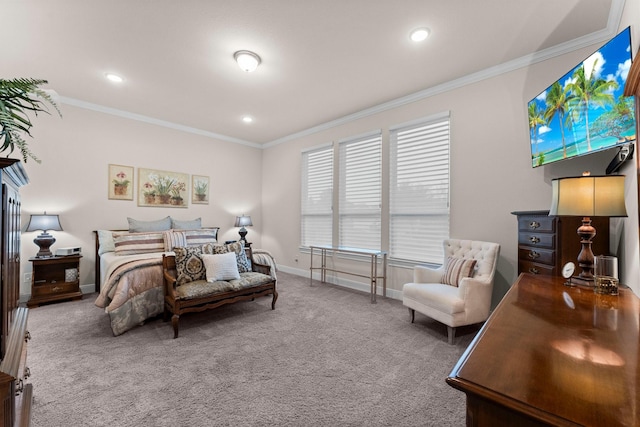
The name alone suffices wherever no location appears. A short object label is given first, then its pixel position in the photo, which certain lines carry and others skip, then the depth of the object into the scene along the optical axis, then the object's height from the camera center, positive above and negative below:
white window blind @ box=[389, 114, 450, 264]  3.69 +0.37
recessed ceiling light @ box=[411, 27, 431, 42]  2.56 +1.72
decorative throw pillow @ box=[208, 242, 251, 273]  3.41 -0.45
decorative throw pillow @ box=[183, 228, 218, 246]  4.55 -0.36
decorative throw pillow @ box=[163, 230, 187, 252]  4.30 -0.39
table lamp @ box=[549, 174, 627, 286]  1.54 +0.11
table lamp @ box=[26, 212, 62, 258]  3.69 -0.21
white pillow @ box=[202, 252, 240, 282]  3.17 -0.60
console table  4.00 -0.72
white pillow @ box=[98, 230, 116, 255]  4.15 -0.44
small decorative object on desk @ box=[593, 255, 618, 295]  1.51 -0.32
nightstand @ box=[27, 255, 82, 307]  3.67 -0.93
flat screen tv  1.75 +0.83
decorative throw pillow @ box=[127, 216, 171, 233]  4.47 -0.19
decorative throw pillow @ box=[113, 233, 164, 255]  3.96 -0.43
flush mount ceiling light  2.93 +1.68
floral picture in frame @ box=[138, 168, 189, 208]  4.86 +0.47
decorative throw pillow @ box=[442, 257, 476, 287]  2.93 -0.56
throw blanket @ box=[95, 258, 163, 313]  2.85 -0.73
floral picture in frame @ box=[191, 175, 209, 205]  5.44 +0.50
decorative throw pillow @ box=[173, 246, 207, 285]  3.10 -0.58
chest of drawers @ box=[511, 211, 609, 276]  2.07 -0.18
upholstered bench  2.87 -0.76
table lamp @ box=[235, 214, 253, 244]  5.62 -0.16
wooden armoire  0.92 -0.47
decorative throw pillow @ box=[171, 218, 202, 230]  4.92 -0.18
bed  2.82 -0.77
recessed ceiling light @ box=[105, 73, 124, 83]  3.41 +1.69
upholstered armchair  2.60 -0.72
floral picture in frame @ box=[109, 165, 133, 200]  4.57 +0.52
